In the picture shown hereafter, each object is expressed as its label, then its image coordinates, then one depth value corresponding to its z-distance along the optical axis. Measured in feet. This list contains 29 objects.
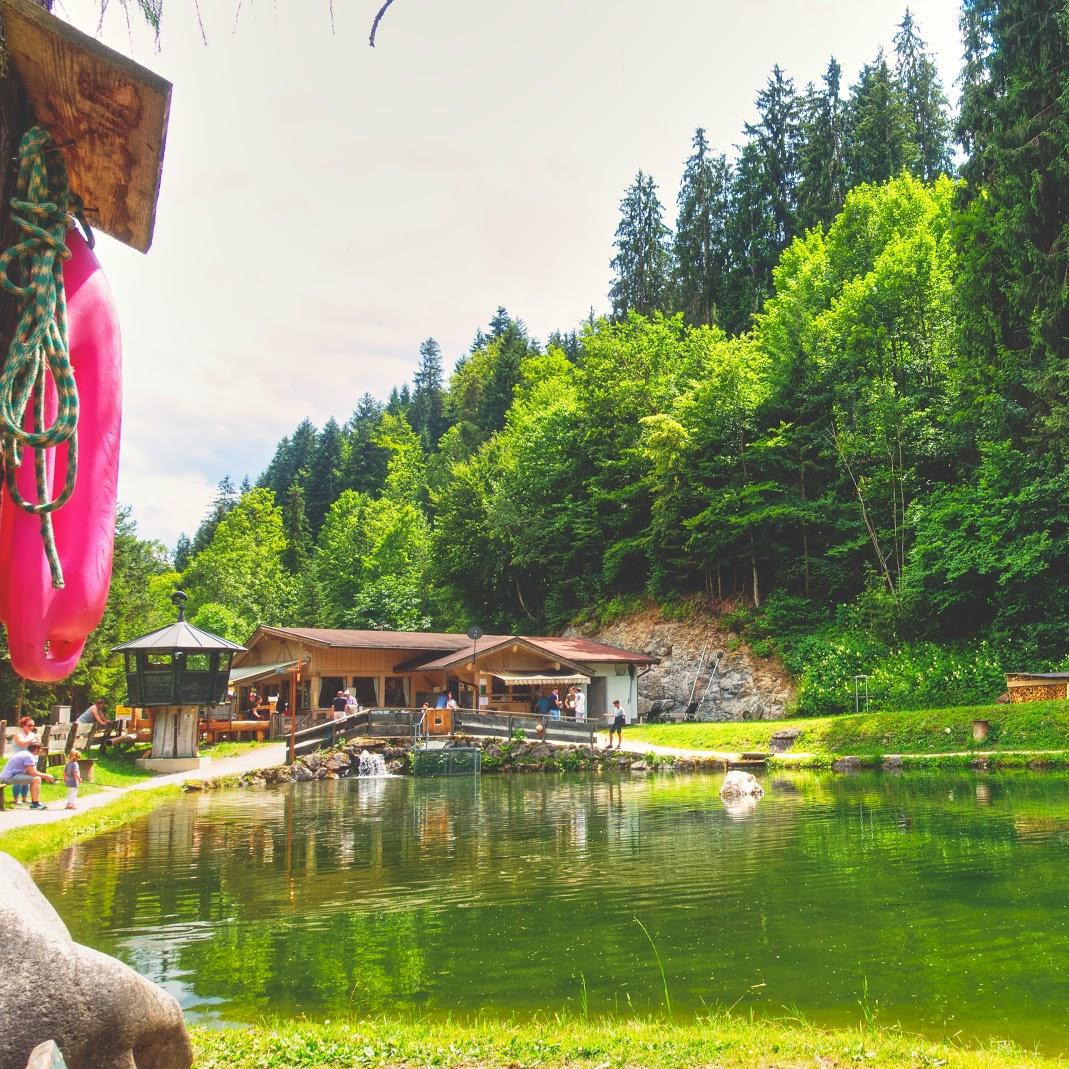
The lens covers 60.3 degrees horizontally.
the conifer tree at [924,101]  209.15
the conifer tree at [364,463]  347.36
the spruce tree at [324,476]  358.43
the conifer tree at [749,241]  206.90
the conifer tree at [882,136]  195.31
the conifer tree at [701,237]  222.89
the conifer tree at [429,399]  376.68
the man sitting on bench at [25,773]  56.29
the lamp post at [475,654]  125.70
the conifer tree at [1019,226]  110.42
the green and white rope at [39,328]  8.96
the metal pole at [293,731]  100.62
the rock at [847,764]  88.89
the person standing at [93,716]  91.21
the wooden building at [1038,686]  91.15
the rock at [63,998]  13.09
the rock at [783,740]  101.91
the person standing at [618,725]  108.68
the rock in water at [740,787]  69.46
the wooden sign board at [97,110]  9.14
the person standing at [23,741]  56.34
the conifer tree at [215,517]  362.12
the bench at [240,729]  122.11
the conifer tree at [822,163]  201.26
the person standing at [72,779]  61.93
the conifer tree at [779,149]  216.33
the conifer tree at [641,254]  241.96
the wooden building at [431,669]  132.98
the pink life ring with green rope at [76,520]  9.14
